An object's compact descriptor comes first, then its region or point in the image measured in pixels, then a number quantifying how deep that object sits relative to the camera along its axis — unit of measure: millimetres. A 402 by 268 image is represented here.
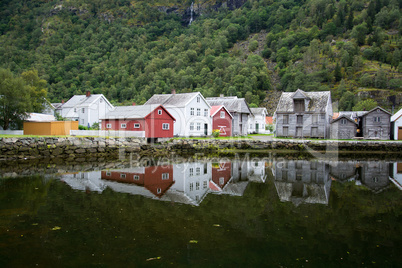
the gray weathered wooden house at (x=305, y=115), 45188
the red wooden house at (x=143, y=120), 37250
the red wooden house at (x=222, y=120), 47000
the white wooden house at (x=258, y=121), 65312
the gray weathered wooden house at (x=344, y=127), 43875
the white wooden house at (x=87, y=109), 55344
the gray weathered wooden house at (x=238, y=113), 51094
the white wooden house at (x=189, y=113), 42875
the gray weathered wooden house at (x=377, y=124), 43625
